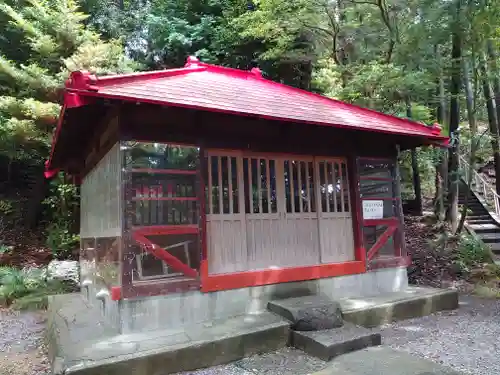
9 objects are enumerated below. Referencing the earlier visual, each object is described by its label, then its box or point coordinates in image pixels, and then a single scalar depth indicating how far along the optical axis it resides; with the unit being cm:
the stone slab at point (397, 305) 529
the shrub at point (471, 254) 862
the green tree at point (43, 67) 985
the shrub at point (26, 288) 780
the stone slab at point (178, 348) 356
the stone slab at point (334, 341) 413
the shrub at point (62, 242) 1077
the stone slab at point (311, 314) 459
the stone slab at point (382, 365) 353
